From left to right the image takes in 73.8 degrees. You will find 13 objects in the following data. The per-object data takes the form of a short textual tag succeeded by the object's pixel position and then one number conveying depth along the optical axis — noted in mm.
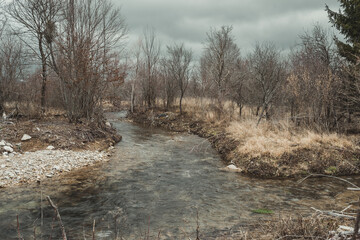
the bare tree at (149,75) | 26797
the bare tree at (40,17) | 14508
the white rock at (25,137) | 9890
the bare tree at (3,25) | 13668
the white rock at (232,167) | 9197
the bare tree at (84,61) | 12625
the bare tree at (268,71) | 13945
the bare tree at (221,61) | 17584
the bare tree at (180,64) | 24016
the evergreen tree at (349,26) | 11477
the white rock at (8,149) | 8805
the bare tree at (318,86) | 10727
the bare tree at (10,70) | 14922
